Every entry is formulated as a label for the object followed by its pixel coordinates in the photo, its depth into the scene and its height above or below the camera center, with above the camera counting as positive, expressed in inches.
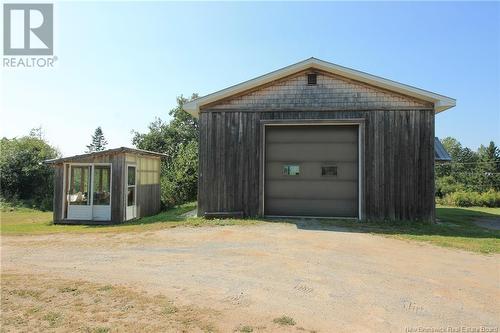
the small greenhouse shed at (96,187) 530.0 -17.5
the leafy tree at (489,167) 1615.4 +54.8
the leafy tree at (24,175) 890.1 +0.1
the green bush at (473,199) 928.9 -58.2
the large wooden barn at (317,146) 469.1 +40.5
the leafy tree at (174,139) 811.4 +158.4
